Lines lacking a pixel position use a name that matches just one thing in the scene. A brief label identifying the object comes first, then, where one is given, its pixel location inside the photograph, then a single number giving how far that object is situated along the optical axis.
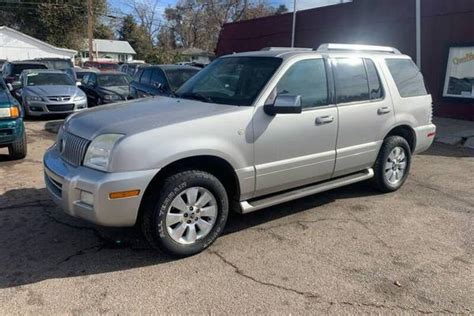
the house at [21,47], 41.91
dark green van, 6.83
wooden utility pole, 40.06
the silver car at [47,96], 11.71
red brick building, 12.05
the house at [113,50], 64.38
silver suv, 3.53
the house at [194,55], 57.91
